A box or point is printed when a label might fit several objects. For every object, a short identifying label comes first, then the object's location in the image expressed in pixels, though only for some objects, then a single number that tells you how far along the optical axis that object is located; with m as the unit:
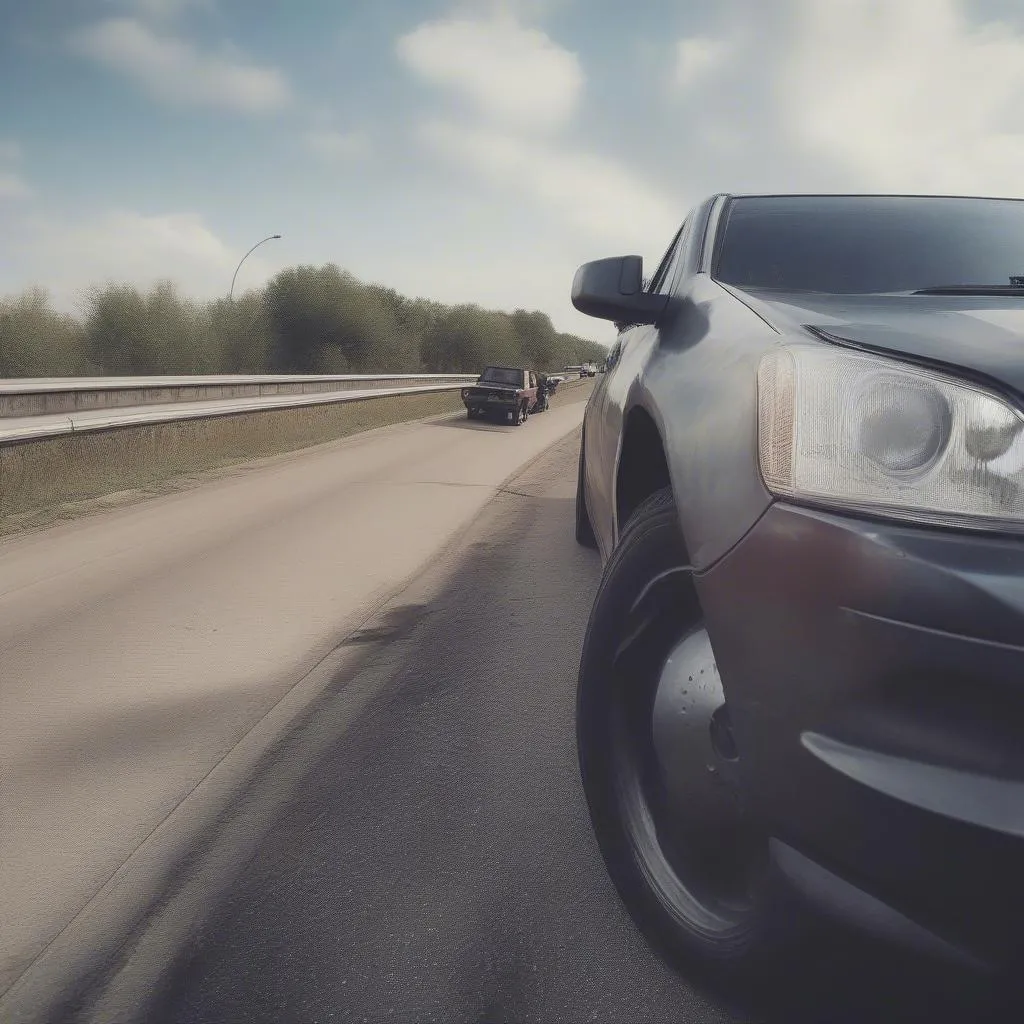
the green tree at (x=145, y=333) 45.41
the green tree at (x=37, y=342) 38.94
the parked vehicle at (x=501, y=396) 22.88
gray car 1.18
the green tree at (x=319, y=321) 59.22
